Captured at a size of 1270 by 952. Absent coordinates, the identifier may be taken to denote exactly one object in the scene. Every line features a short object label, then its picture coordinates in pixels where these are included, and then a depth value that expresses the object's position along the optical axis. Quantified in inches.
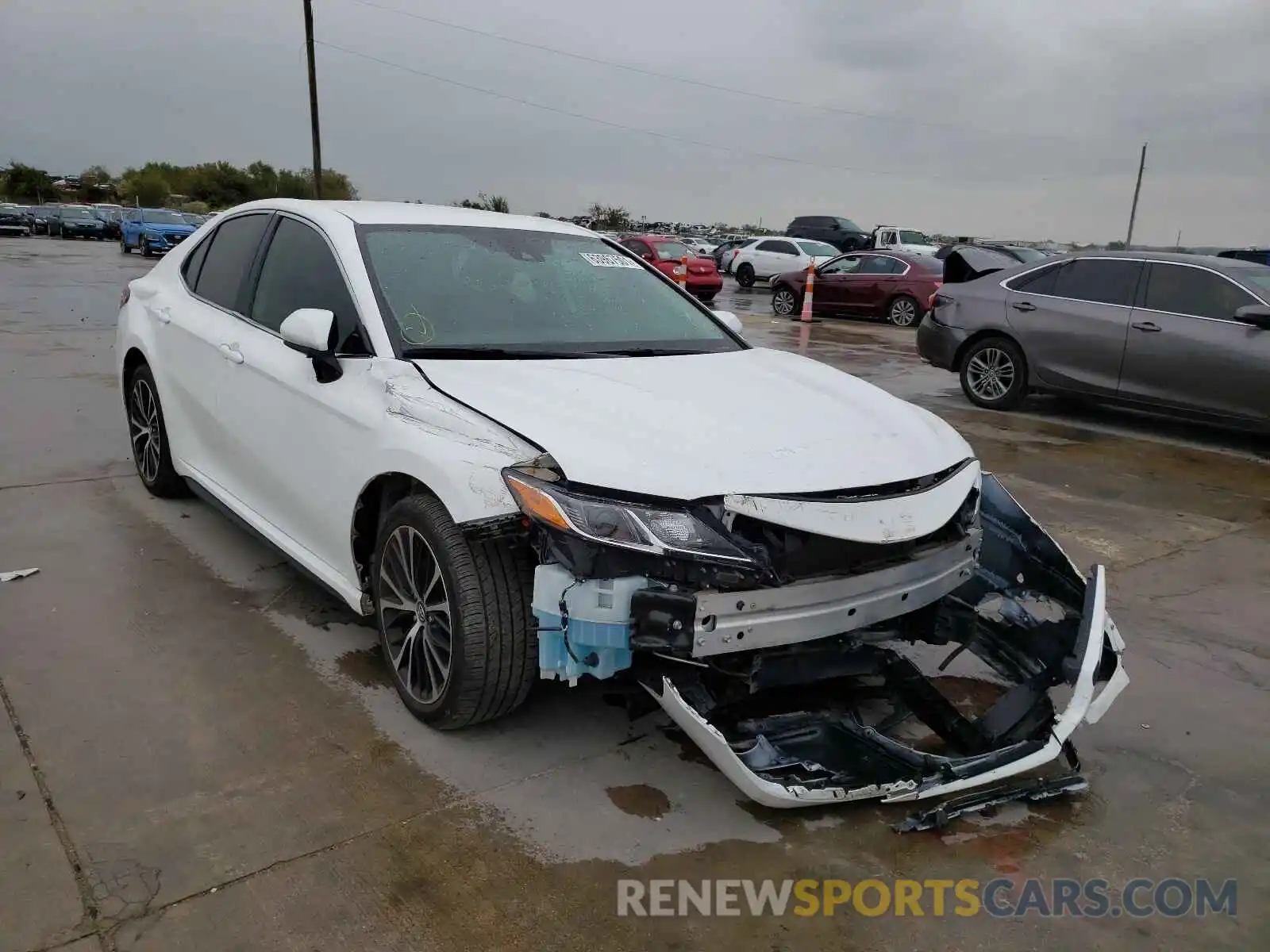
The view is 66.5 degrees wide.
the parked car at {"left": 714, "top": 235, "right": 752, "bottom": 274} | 1199.6
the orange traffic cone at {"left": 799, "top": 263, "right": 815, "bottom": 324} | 688.0
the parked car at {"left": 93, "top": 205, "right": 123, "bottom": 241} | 1643.7
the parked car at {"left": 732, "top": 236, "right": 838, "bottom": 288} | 999.6
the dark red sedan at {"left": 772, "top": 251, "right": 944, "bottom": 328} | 684.1
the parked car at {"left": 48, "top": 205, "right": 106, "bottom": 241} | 1599.4
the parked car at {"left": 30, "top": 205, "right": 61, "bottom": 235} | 1663.4
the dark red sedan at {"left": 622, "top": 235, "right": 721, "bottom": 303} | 796.6
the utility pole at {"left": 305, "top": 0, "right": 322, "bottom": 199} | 1248.2
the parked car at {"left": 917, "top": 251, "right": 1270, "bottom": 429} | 299.1
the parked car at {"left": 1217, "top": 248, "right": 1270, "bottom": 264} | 743.7
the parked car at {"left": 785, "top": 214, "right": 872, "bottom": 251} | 1318.9
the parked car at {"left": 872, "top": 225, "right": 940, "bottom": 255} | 1268.5
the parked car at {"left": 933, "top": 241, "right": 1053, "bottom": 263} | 812.0
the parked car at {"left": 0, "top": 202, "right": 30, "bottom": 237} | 1587.1
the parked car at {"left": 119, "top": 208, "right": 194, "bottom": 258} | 1139.9
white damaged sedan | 100.1
